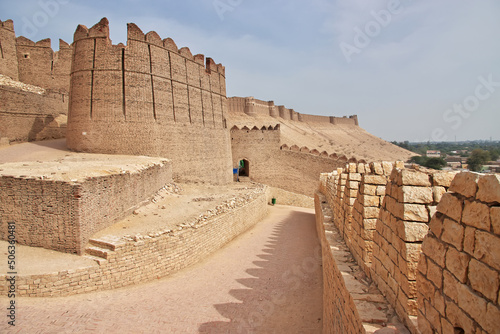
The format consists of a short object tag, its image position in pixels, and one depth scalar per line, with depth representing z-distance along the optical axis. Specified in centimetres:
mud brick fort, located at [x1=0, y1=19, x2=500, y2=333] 211
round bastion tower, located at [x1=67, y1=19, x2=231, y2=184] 1415
